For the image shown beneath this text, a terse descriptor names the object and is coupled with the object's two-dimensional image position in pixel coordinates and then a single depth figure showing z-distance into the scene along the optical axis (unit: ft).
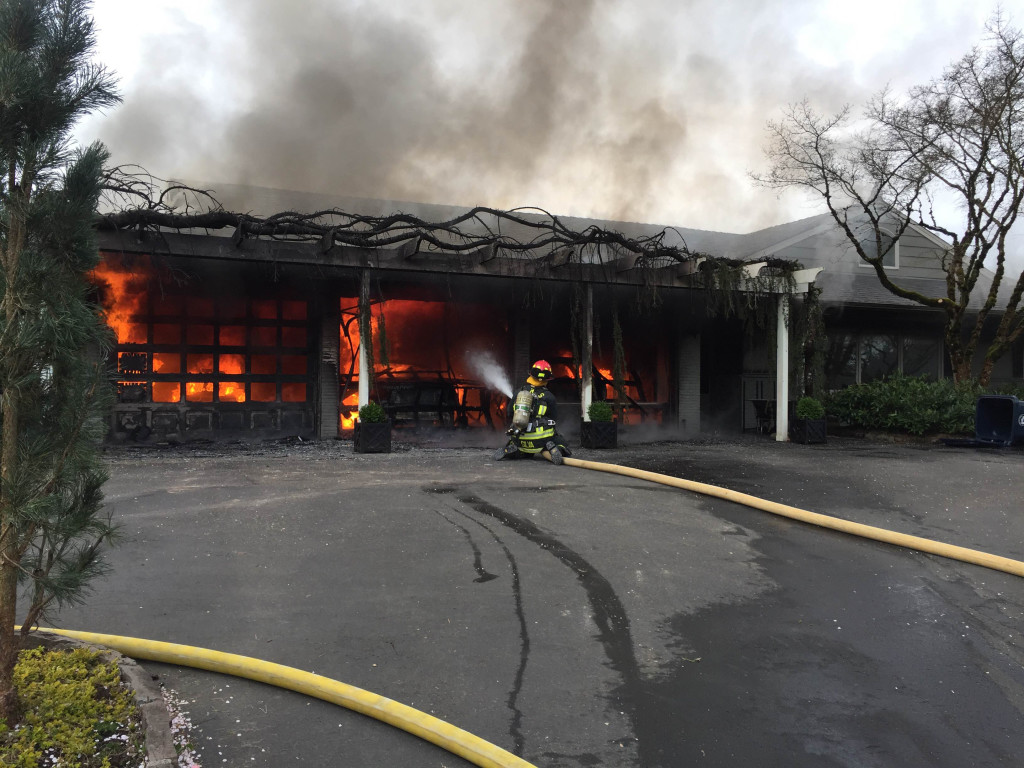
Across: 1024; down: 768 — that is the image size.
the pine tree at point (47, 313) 7.81
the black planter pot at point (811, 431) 43.37
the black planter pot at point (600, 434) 39.09
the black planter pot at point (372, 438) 36.01
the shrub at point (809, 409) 43.29
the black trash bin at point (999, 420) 40.47
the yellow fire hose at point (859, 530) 16.72
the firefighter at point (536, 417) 33.24
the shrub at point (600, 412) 38.91
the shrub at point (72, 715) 7.80
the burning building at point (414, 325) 37.68
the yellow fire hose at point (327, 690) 8.82
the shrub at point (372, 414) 36.06
